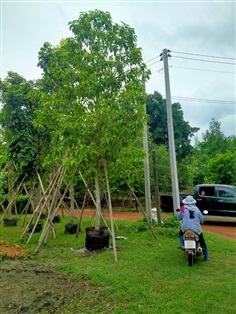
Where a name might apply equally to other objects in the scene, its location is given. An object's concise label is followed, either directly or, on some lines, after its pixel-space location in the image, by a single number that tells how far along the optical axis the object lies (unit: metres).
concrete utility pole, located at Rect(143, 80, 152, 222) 9.29
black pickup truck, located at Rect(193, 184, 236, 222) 10.47
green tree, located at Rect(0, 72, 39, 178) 8.82
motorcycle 4.95
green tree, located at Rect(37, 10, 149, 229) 6.25
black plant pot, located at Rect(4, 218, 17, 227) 10.77
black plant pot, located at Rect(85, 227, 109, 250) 6.25
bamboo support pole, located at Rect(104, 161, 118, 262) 5.40
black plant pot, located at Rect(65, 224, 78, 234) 8.68
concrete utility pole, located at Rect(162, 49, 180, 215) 8.99
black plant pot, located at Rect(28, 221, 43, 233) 8.89
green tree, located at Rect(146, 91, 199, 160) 25.73
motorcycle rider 5.27
